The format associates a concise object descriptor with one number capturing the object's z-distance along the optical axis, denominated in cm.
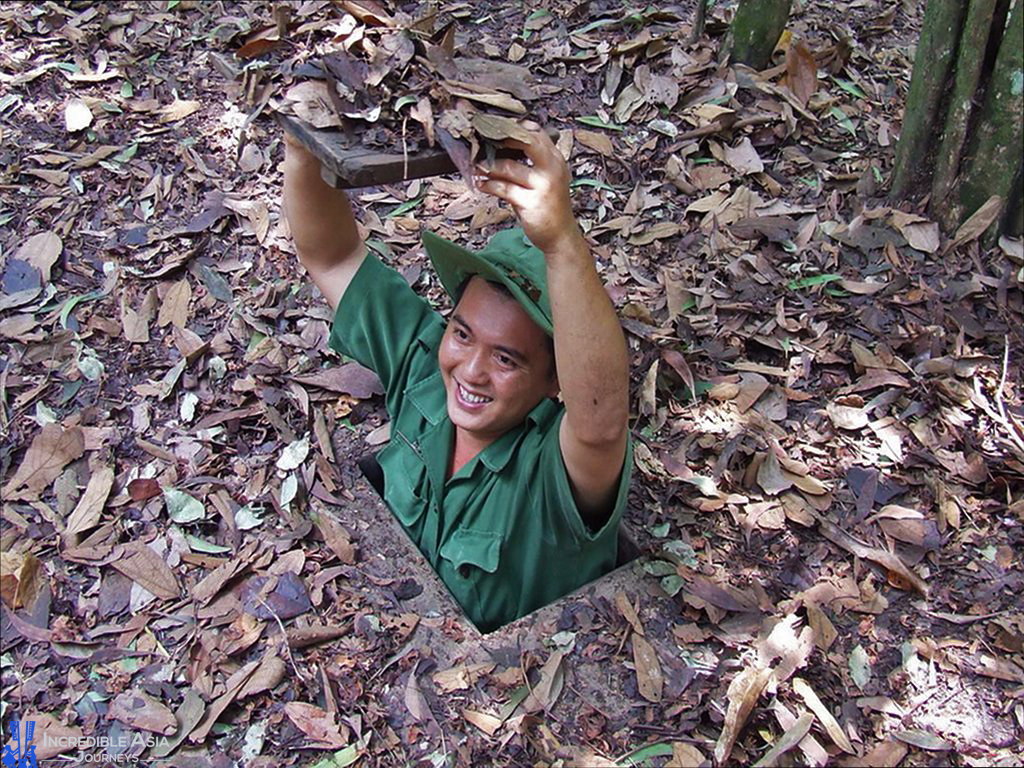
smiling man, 245
